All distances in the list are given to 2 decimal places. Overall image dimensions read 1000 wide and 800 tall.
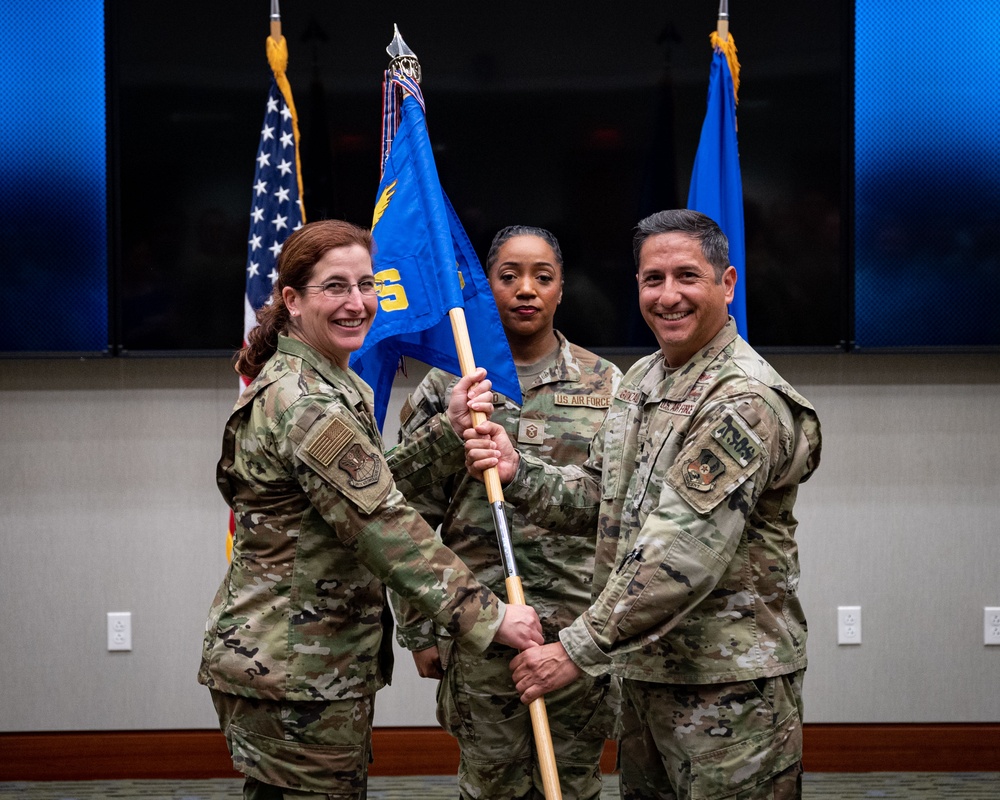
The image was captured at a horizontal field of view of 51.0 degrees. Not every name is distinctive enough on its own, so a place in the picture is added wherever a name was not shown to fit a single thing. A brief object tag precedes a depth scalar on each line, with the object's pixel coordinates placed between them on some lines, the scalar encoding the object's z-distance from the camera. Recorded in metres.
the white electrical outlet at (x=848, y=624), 3.75
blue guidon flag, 2.48
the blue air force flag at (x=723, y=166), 3.30
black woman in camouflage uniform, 2.44
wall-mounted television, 3.60
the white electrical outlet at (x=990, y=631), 3.74
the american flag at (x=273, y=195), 3.38
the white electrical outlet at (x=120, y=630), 3.73
